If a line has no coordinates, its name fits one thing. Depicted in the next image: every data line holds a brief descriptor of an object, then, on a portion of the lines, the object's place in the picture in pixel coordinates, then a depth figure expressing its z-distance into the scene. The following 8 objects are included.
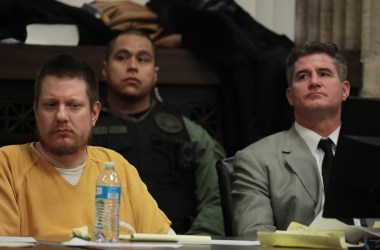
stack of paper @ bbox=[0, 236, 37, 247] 4.14
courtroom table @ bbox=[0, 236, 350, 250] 4.09
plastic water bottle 4.48
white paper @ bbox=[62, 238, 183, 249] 4.17
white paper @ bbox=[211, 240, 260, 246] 4.64
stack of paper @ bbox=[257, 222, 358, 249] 4.40
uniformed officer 8.22
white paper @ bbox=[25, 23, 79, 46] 8.81
